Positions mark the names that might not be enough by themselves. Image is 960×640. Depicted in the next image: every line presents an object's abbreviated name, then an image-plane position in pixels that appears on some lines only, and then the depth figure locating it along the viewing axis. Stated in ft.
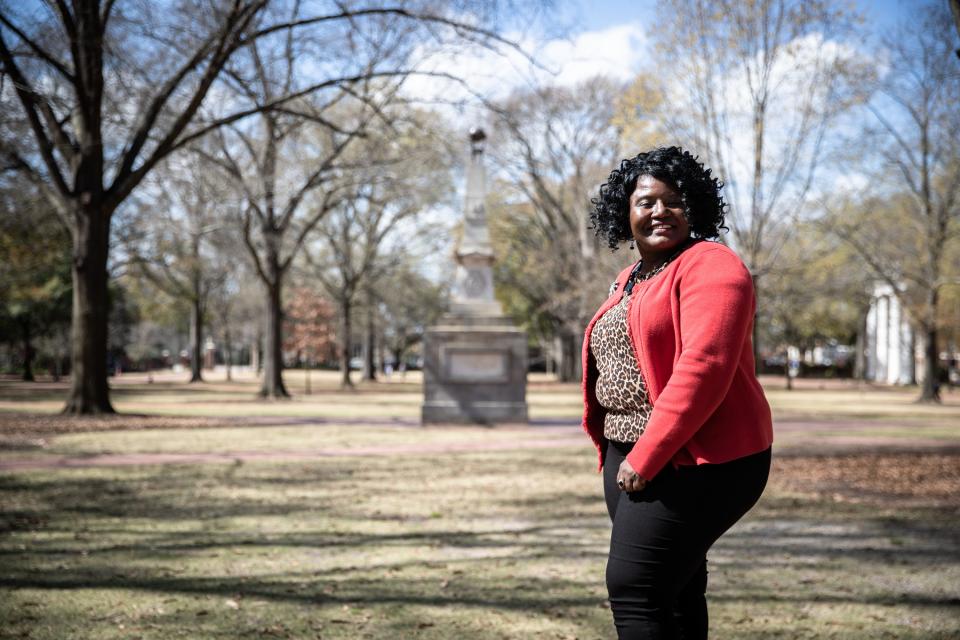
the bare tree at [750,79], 49.26
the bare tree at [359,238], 105.60
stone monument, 56.65
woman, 7.55
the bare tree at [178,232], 87.71
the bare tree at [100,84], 47.42
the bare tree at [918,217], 91.97
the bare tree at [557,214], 105.50
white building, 193.47
